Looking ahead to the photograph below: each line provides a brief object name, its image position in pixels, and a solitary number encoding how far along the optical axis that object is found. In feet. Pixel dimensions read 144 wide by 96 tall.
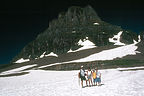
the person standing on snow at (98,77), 74.84
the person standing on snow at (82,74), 74.69
